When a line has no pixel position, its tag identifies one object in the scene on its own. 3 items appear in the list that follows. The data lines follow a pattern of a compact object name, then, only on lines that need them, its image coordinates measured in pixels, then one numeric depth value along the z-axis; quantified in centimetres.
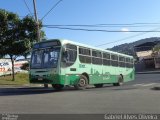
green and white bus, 916
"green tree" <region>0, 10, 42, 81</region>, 1564
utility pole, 1407
